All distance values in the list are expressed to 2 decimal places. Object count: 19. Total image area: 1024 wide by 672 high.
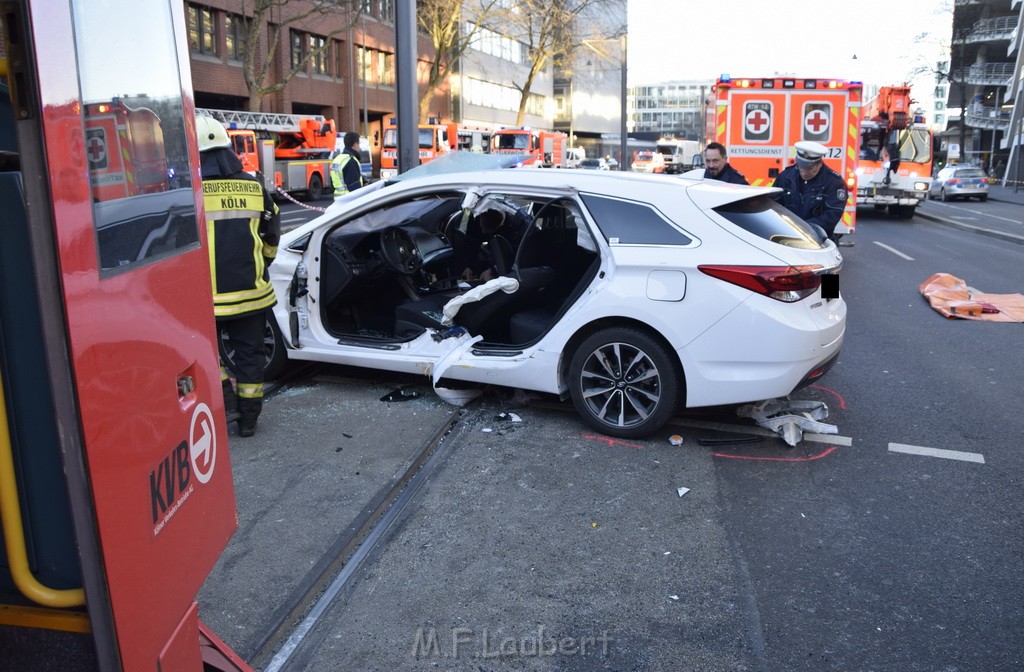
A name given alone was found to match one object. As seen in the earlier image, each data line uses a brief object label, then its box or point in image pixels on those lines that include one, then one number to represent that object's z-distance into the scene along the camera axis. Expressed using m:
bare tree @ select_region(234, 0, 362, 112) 30.14
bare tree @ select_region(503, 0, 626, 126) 42.91
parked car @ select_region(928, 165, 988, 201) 36.38
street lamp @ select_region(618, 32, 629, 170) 25.34
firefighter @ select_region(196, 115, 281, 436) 4.82
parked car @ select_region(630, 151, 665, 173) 52.34
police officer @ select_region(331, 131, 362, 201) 11.86
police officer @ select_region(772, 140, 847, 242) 8.46
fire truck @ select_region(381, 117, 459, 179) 34.15
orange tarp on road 9.26
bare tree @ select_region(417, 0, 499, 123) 38.84
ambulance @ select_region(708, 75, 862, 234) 13.55
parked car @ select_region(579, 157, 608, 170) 46.15
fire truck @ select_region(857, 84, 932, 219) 21.48
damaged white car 4.89
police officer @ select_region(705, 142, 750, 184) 9.29
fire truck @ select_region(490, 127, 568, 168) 36.97
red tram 1.47
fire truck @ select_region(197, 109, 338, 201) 28.33
